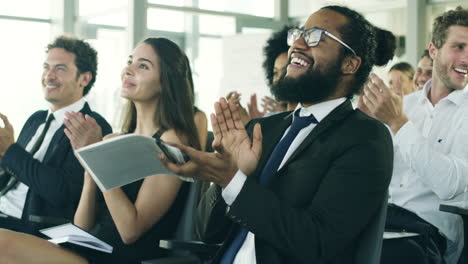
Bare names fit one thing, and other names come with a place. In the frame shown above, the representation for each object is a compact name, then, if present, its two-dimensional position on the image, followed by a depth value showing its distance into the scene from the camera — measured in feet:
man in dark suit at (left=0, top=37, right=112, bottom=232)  10.43
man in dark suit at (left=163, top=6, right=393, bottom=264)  5.77
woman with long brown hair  7.97
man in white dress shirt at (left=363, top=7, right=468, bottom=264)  8.75
